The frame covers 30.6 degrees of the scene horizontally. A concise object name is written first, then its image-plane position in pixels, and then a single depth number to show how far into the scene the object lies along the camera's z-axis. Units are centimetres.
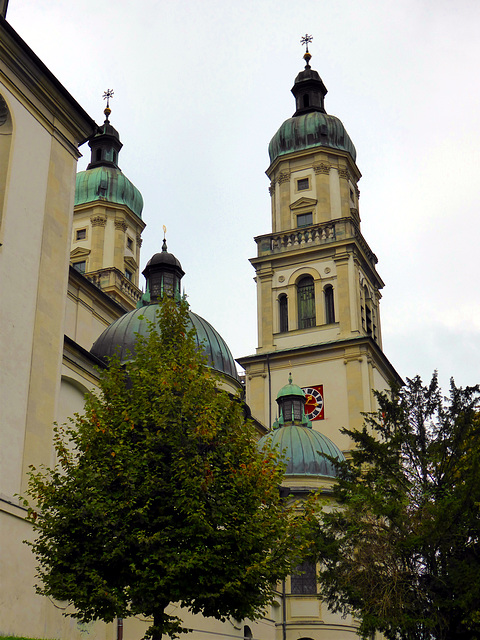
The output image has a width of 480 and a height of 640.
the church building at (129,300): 1795
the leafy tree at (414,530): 2222
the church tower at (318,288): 4697
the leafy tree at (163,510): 1488
